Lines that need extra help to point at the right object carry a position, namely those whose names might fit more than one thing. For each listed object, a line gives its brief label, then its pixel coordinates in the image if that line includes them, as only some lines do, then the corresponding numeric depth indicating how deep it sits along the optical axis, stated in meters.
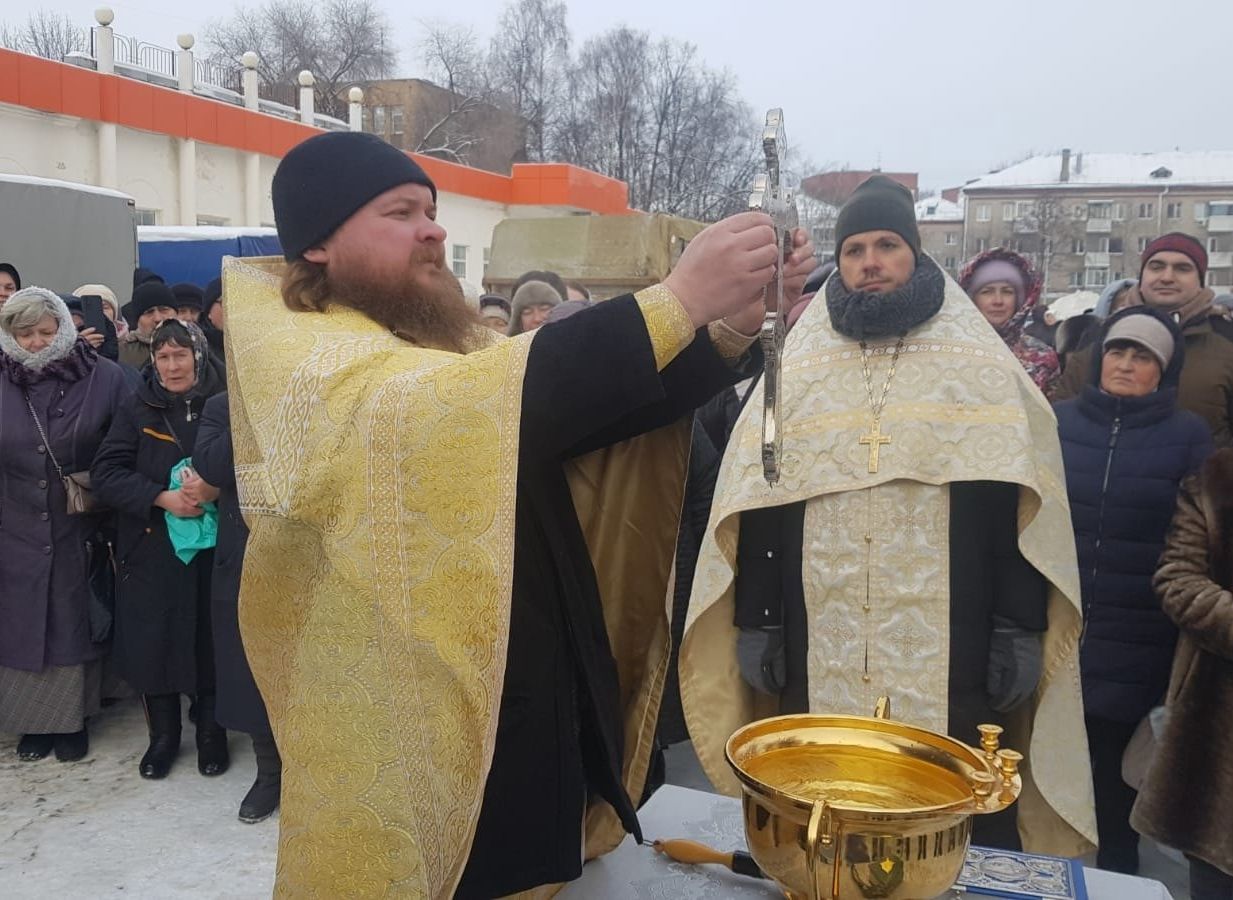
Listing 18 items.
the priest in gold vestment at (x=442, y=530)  1.36
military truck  13.73
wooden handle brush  1.76
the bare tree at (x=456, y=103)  39.81
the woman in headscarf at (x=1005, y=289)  4.72
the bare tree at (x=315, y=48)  39.22
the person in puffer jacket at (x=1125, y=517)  3.41
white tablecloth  1.73
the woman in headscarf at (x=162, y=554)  4.33
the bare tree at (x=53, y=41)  37.00
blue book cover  1.71
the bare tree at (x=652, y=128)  39.19
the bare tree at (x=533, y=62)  42.06
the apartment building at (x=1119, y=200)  59.34
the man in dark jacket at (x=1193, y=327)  4.14
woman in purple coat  4.48
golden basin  1.20
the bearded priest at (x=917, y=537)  2.68
